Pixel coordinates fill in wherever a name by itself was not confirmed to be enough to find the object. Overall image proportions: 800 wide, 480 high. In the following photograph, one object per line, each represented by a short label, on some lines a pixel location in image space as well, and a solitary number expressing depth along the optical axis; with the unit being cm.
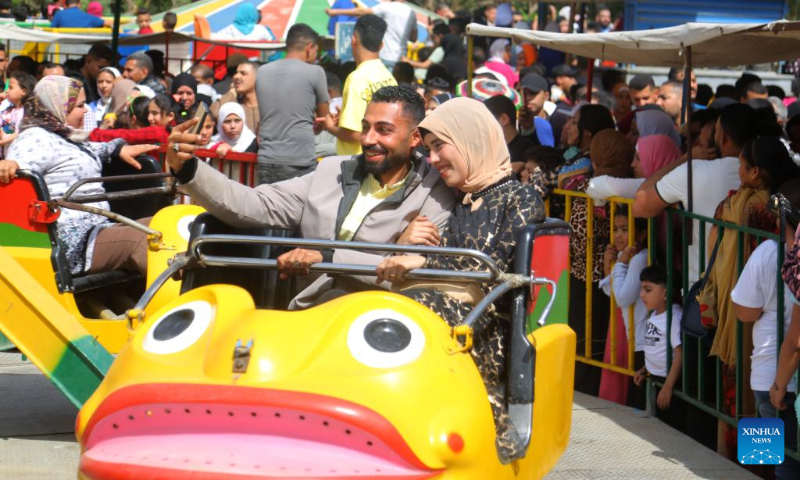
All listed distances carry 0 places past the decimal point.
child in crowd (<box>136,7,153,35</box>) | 1747
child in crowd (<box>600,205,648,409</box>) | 657
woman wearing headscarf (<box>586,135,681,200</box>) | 670
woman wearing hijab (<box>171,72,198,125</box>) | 1141
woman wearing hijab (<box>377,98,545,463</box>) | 415
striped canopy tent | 1720
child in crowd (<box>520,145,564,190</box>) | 741
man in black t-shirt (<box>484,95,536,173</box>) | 811
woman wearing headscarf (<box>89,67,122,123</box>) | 1250
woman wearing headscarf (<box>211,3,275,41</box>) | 1659
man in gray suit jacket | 458
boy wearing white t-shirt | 628
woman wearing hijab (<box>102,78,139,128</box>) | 1097
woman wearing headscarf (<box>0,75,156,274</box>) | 623
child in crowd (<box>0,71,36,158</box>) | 929
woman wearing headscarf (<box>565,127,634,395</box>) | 694
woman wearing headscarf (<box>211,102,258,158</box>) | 966
